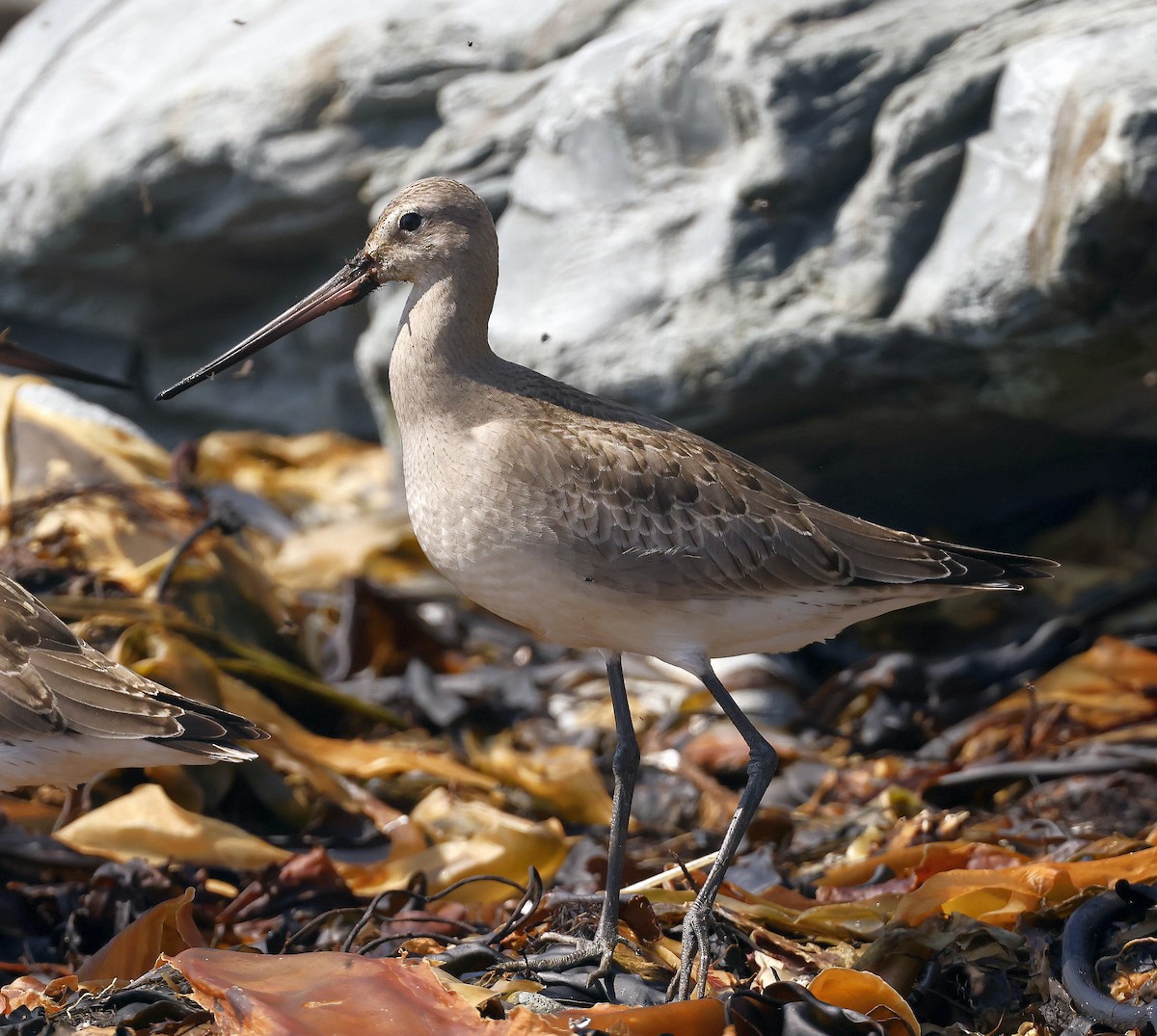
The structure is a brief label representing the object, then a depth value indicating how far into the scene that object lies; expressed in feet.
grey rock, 33.71
